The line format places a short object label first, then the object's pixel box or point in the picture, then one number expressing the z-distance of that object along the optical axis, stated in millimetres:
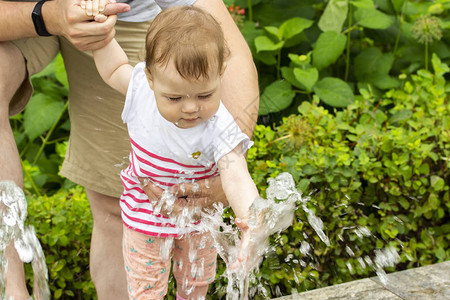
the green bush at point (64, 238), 2836
